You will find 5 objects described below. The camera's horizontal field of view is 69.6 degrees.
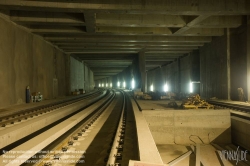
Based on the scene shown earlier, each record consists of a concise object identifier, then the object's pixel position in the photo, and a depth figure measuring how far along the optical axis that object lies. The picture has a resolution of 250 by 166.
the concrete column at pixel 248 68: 12.51
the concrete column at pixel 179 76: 25.70
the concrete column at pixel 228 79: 14.45
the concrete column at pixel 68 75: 21.64
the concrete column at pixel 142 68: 21.01
